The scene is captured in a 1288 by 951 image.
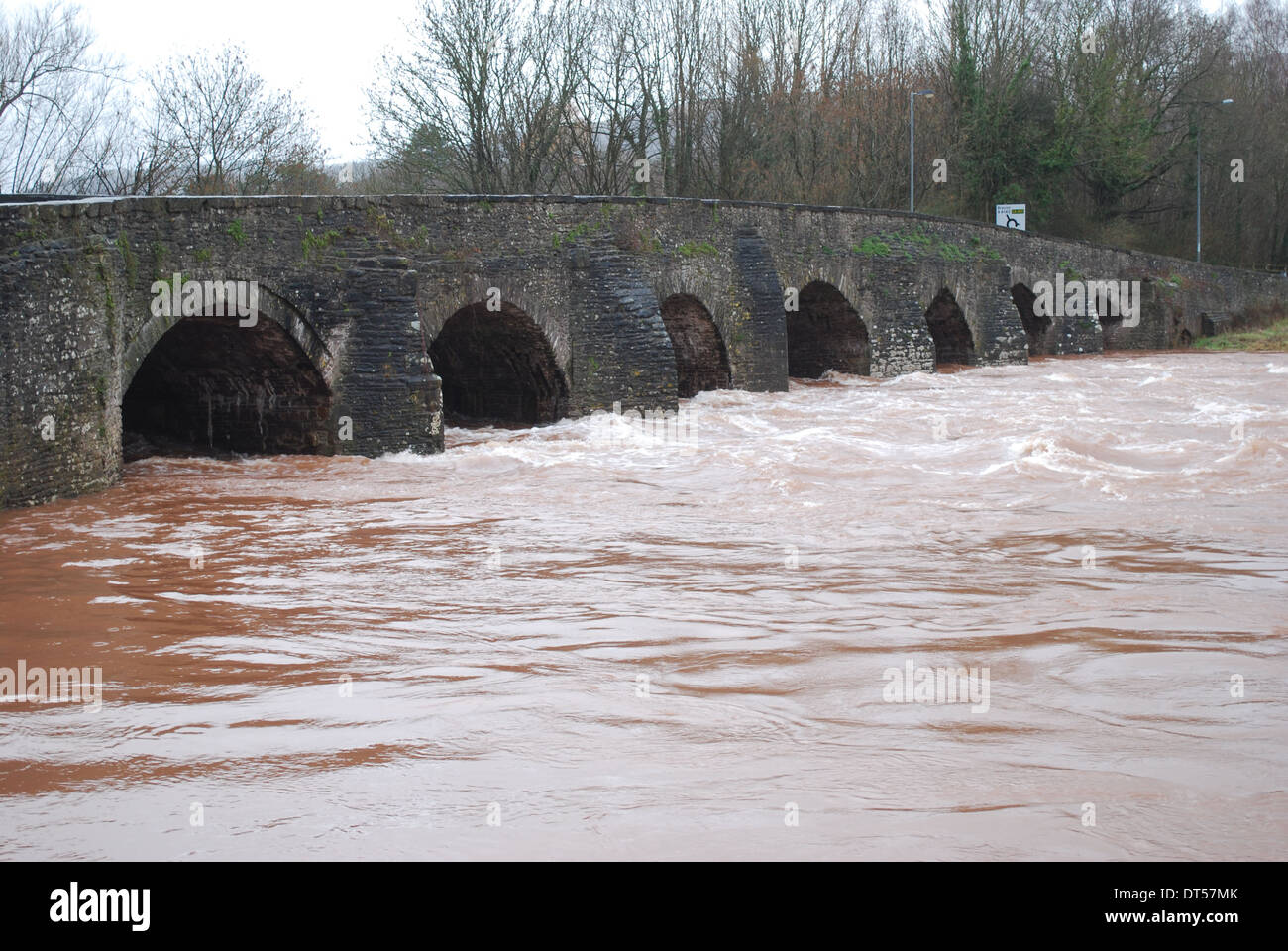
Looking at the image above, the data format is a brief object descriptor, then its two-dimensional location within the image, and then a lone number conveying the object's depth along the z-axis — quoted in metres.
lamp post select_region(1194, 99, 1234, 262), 43.25
